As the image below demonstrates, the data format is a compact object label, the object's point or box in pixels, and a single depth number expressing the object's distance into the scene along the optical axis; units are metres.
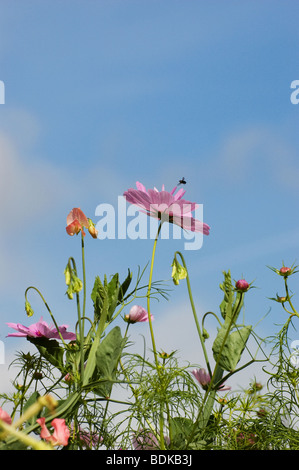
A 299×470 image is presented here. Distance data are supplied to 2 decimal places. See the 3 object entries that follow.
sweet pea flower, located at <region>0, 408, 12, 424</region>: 1.09
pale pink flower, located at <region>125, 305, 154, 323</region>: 1.25
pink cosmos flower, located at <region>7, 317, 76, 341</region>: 1.24
